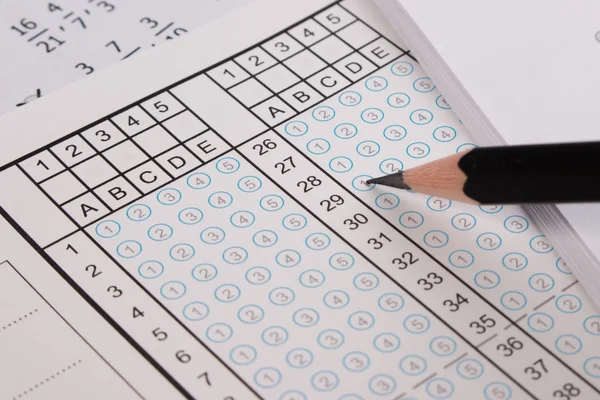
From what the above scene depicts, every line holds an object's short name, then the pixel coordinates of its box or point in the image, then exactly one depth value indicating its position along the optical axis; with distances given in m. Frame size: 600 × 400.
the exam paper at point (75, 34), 0.29
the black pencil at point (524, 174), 0.25
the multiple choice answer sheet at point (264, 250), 0.26
